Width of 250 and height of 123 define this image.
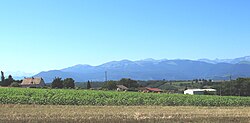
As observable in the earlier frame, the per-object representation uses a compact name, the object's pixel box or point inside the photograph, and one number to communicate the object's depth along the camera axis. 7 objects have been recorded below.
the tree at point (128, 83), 125.22
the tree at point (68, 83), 102.56
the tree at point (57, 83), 97.69
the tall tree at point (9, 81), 102.43
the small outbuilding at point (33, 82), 112.20
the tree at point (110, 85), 106.19
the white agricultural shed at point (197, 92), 102.62
